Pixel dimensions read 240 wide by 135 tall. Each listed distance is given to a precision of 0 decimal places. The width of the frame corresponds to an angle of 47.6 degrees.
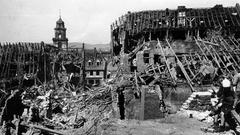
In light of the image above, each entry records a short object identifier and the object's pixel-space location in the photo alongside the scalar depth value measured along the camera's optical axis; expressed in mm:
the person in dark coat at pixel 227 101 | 10150
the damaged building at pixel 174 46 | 23453
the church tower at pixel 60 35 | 75794
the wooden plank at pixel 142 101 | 19781
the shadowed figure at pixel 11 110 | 12828
